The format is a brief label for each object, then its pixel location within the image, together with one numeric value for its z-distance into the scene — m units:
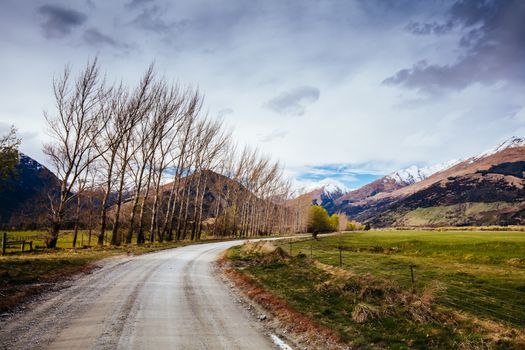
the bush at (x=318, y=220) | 138.12
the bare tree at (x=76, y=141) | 28.53
